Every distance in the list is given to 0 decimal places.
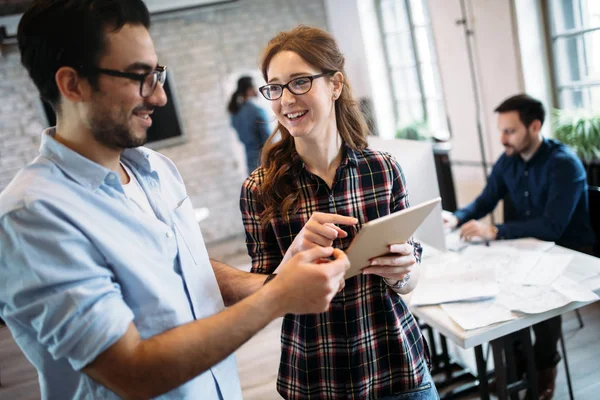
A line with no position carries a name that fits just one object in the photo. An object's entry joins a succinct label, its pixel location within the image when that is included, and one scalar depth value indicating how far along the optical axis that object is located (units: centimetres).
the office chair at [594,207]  267
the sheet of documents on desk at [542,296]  166
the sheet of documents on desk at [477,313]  165
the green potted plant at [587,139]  321
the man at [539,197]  244
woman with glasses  125
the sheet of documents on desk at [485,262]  200
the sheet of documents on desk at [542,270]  184
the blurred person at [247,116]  543
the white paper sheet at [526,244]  221
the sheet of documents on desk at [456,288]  180
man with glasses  77
